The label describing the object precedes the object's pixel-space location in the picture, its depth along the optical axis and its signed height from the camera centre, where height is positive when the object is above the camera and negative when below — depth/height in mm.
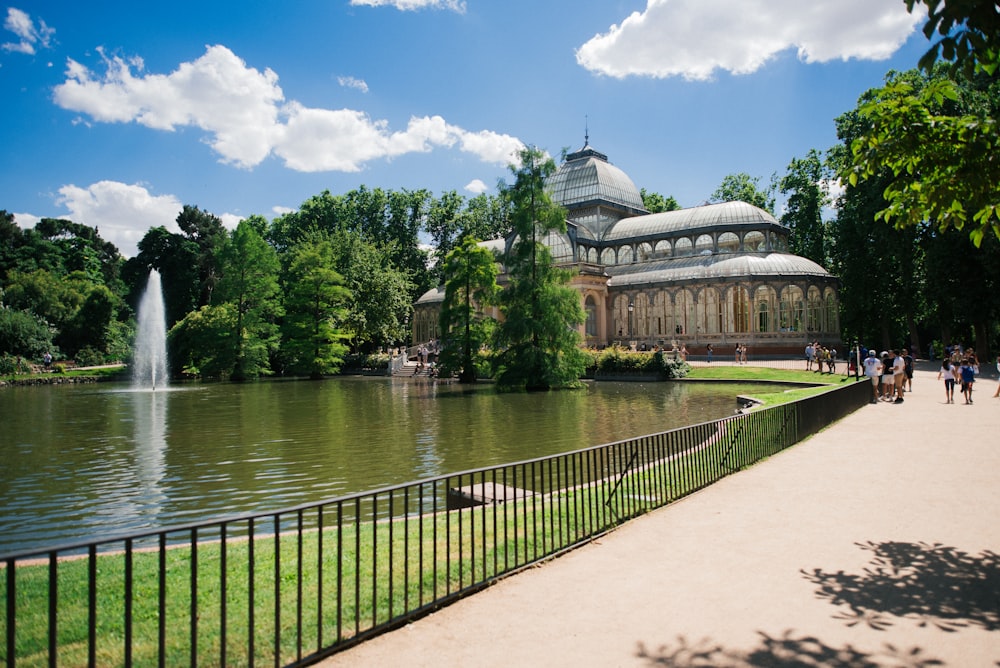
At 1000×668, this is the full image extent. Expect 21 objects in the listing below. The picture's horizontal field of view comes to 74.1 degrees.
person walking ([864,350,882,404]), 21812 -710
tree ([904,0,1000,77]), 4191 +2087
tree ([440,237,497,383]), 37875 +2797
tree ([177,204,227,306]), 68000 +13207
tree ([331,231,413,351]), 56031 +5263
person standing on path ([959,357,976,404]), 19453 -901
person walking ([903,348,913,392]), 24875 -869
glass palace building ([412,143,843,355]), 47875 +5740
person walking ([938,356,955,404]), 19844 -1009
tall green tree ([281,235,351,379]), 47594 +3122
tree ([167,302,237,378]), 46656 +1347
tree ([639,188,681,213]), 75312 +17181
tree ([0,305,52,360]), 48562 +2102
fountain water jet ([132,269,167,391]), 48812 +1762
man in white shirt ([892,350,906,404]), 21355 -881
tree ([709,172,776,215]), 68775 +16716
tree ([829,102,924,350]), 38656 +5226
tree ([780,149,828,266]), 56938 +12535
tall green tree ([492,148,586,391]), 31938 +2405
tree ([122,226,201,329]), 67062 +9526
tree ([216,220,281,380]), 46750 +4886
